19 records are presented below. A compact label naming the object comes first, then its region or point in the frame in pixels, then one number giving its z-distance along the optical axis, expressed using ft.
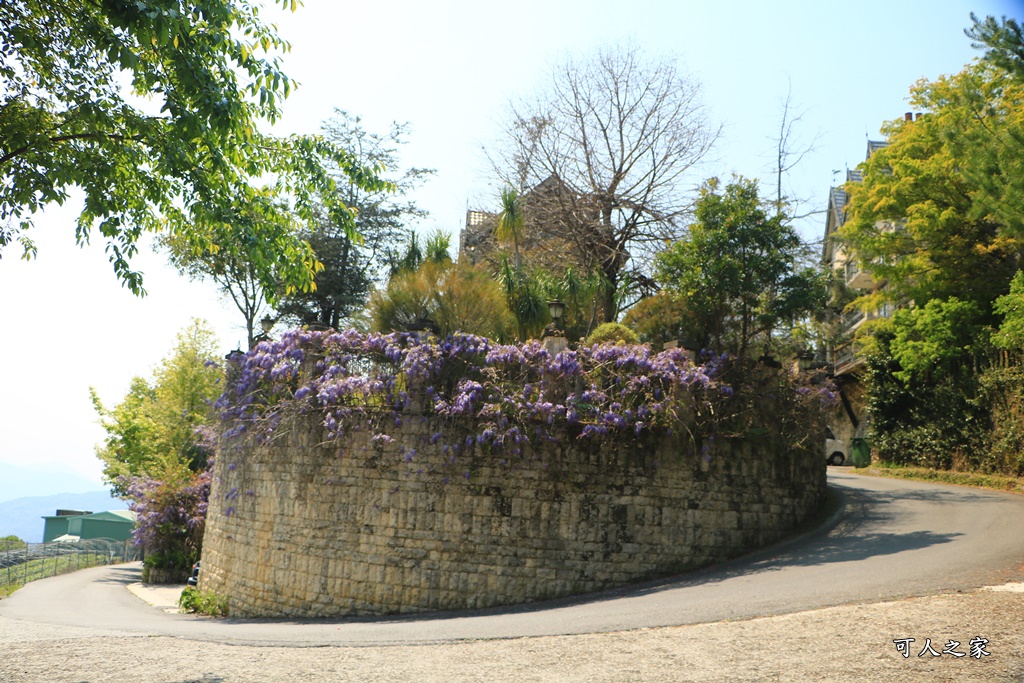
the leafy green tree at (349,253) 98.68
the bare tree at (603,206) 82.23
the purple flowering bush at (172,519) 79.77
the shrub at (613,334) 57.00
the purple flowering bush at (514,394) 43.01
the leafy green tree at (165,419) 97.04
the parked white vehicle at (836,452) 103.50
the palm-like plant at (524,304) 63.72
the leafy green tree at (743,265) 60.44
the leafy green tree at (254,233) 29.17
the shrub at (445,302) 62.44
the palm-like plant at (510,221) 68.03
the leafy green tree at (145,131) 26.02
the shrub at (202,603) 50.26
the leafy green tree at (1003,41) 32.63
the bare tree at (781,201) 65.72
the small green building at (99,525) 164.66
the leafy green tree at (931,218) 67.77
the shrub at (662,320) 68.11
